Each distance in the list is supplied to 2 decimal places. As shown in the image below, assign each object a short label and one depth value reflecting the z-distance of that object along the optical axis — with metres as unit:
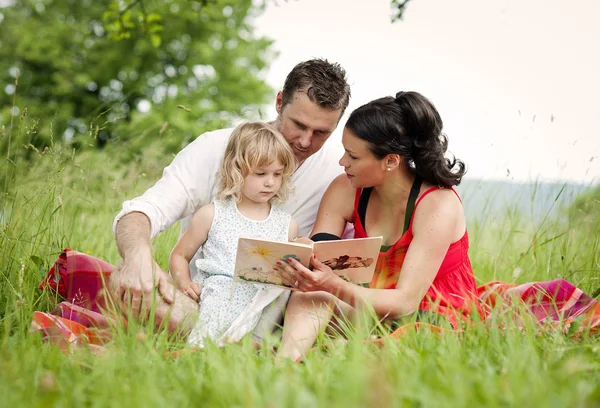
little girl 3.23
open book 2.84
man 3.47
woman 3.13
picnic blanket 2.91
